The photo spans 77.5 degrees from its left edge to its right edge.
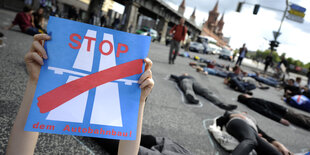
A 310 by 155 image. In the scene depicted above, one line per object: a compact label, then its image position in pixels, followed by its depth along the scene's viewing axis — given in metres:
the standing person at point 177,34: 8.05
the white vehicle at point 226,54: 24.87
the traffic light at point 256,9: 15.27
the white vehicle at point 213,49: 26.84
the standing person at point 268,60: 15.32
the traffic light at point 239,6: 16.38
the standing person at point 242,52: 13.66
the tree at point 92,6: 17.10
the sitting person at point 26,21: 6.88
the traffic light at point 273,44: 14.74
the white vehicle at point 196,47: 22.77
